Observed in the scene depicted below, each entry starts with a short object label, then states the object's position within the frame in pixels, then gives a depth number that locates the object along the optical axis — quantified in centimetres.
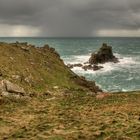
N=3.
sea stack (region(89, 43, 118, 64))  7544
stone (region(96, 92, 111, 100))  2011
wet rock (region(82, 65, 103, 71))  6715
